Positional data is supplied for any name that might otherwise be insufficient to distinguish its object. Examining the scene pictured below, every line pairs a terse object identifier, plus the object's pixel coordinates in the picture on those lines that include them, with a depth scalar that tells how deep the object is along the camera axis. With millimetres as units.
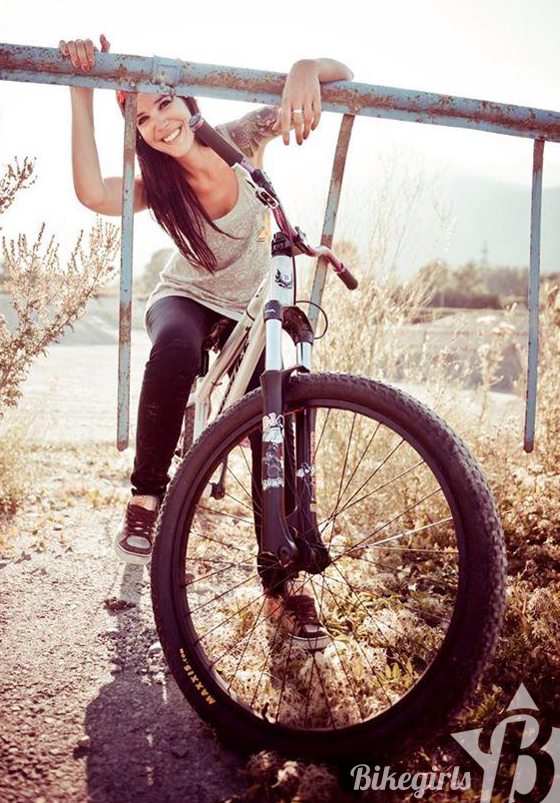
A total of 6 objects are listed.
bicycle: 1443
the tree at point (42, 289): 3041
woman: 2123
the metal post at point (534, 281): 2439
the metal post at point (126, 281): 2191
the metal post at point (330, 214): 2426
